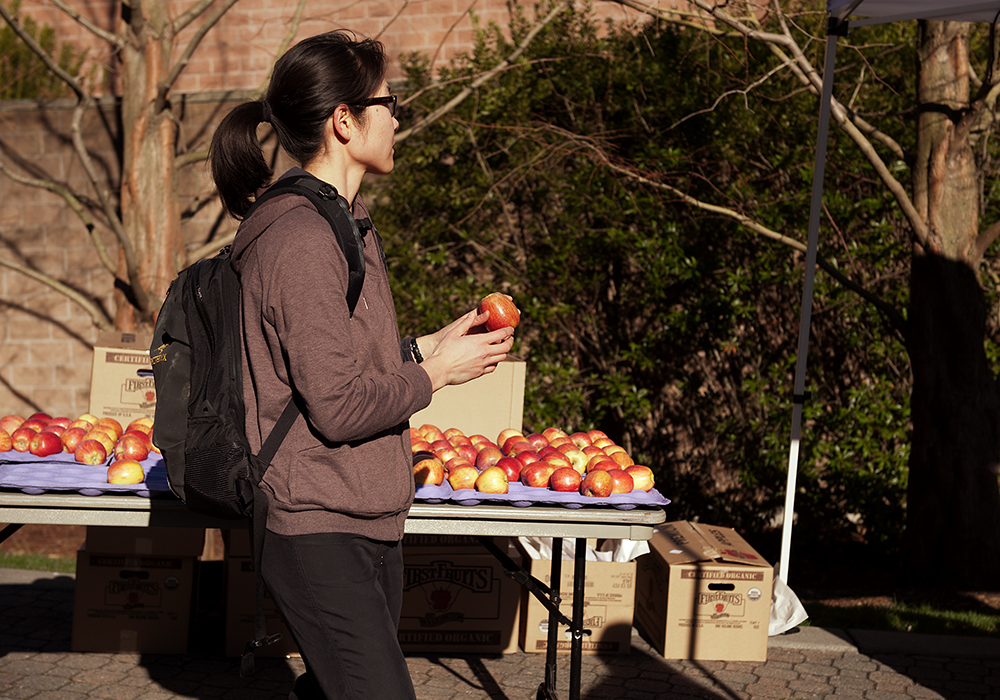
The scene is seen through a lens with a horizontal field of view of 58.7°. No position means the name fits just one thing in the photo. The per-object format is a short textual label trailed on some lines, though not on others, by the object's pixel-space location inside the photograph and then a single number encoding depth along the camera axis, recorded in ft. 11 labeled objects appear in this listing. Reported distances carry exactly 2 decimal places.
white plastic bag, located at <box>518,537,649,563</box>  14.43
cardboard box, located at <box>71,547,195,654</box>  13.28
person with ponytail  5.65
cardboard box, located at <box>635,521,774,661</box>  13.46
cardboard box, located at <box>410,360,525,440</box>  14.23
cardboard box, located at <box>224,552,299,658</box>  13.07
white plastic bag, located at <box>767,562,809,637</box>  14.64
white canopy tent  13.38
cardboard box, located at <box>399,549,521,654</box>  13.47
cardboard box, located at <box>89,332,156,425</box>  14.06
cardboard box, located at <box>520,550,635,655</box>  13.66
